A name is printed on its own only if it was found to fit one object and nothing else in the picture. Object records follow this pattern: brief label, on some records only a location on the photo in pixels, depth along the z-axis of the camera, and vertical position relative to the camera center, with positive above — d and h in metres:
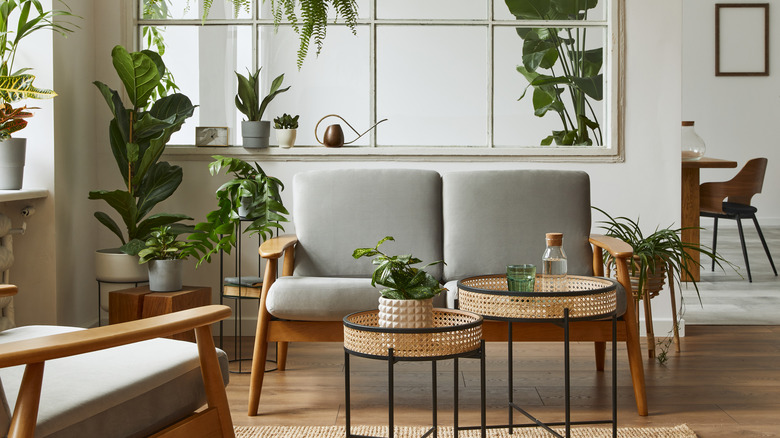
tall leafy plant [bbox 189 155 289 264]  3.31 +0.02
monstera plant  4.09 +0.74
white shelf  3.13 +0.08
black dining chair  6.12 +0.15
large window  4.09 +0.73
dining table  5.29 +0.11
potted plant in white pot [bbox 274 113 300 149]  4.03 +0.43
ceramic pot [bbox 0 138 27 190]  3.26 +0.21
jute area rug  2.53 -0.70
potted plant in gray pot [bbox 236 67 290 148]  3.95 +0.51
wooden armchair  1.33 -0.24
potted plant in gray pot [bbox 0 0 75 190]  3.10 +0.51
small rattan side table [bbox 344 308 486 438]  1.91 -0.32
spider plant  3.38 -0.16
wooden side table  3.37 -0.39
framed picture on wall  9.23 +2.02
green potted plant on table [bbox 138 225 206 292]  3.45 -0.20
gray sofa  3.21 -0.03
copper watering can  4.02 +0.39
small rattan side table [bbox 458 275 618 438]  2.18 -0.26
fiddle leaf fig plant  3.58 +0.33
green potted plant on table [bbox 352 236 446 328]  2.02 -0.21
